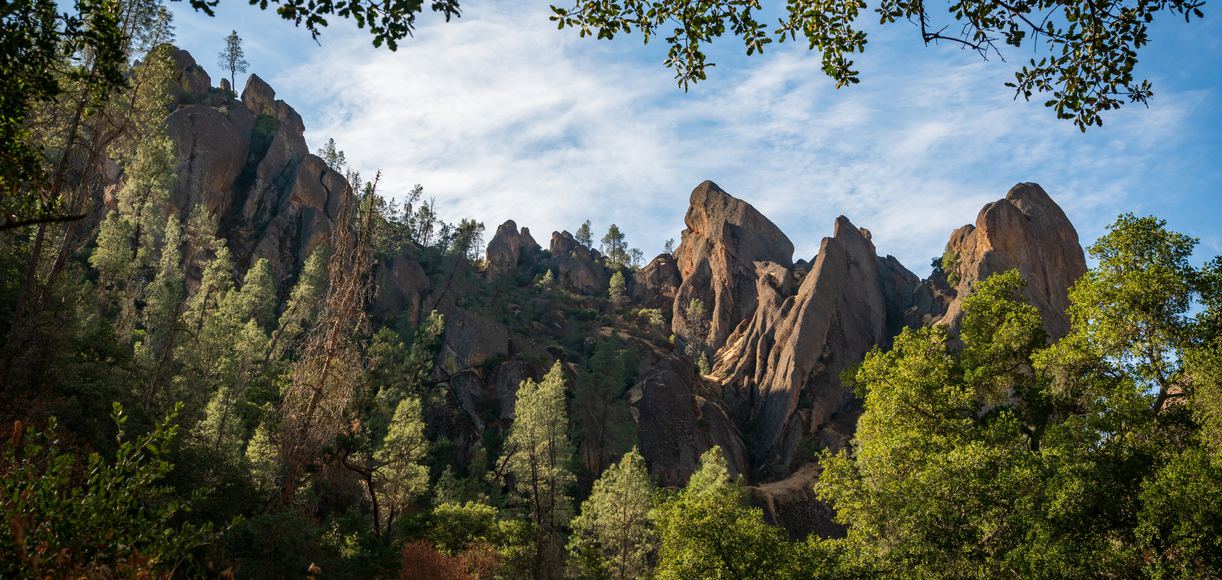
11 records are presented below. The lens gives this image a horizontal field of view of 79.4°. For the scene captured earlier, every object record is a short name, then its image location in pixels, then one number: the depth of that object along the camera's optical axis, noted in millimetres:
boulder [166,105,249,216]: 70875
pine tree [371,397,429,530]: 35750
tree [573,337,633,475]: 56344
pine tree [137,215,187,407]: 36056
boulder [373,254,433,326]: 71188
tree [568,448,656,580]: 35750
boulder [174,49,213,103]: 82500
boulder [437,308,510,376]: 63781
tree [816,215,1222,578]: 14109
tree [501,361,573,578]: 39625
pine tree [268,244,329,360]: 53406
